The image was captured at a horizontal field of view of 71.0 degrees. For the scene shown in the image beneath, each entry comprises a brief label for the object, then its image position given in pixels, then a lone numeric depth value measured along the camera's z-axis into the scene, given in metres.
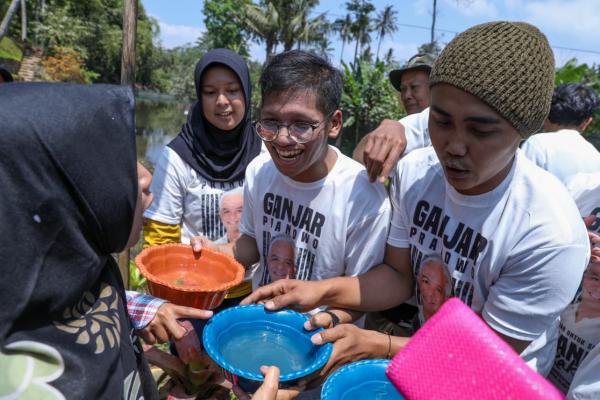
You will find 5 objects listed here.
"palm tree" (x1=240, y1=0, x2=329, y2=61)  27.70
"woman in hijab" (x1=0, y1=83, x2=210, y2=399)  0.84
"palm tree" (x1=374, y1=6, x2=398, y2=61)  40.53
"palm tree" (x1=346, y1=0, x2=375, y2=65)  36.31
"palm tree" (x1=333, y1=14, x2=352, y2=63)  36.81
